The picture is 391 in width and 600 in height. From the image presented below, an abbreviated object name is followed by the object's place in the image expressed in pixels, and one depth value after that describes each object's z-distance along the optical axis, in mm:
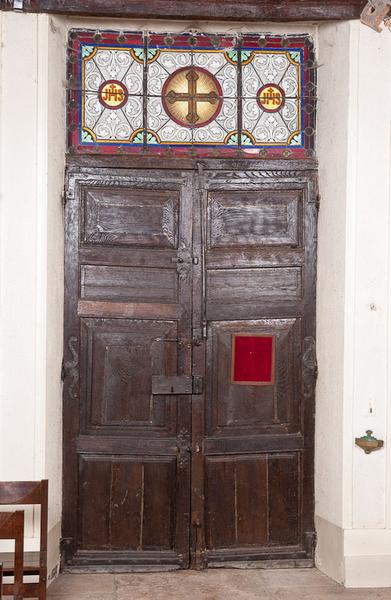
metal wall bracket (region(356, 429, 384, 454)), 4395
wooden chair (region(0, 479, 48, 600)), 3904
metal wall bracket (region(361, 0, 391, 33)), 4410
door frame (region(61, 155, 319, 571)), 4656
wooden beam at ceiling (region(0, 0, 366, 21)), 4445
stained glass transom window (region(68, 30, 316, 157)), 4688
